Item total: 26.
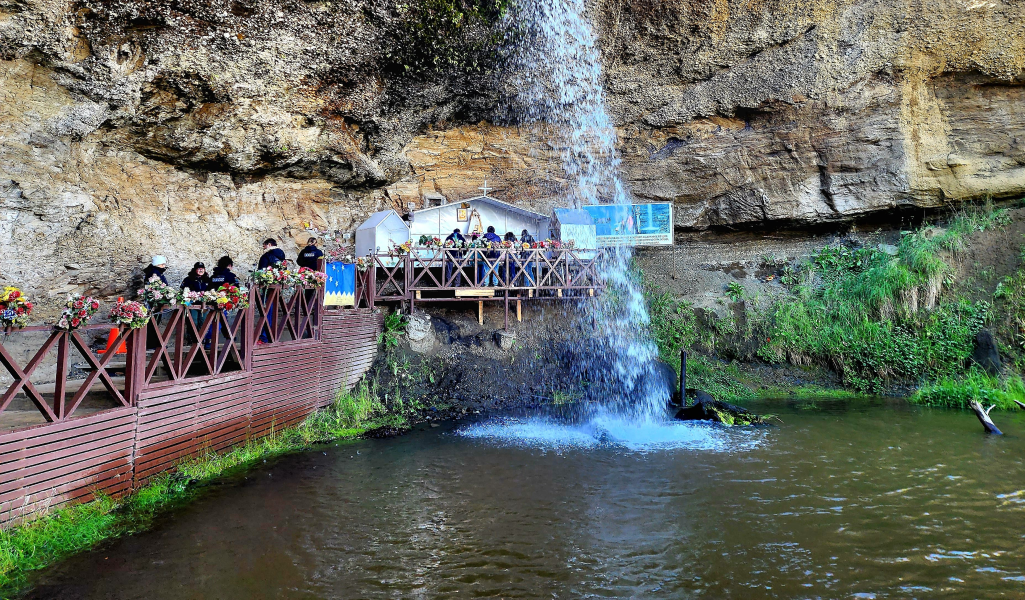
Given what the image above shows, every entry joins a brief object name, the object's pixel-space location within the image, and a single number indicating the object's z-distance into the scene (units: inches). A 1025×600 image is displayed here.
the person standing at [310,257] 445.4
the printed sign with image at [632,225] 636.7
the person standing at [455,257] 523.8
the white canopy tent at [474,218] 653.3
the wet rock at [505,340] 514.0
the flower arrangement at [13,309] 200.1
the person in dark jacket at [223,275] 385.3
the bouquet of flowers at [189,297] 271.0
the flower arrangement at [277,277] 337.4
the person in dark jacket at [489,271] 530.0
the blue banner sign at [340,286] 436.5
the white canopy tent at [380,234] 576.7
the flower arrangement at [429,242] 526.3
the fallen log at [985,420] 345.7
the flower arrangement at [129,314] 229.0
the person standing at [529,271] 537.0
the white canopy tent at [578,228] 612.1
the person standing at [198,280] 359.9
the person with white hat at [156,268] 371.2
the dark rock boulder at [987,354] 473.4
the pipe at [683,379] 440.8
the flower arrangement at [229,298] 290.7
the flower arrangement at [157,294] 255.0
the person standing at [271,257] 414.2
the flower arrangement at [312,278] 377.1
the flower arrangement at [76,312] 211.2
